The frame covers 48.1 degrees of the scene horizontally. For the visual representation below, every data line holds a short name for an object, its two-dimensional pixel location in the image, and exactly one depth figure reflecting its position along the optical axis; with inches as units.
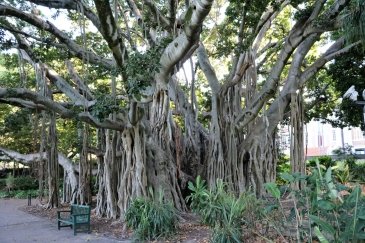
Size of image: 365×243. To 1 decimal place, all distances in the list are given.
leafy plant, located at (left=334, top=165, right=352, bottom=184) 379.9
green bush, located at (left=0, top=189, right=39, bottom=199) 717.9
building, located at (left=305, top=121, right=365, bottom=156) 1402.9
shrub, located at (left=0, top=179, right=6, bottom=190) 860.6
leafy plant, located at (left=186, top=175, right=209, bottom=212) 255.6
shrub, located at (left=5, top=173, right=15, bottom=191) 777.6
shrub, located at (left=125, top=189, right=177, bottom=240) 263.6
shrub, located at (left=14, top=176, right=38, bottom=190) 816.9
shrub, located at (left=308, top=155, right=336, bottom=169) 713.0
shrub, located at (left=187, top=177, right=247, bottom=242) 216.4
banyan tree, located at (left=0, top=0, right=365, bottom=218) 288.2
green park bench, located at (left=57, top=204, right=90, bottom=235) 309.6
